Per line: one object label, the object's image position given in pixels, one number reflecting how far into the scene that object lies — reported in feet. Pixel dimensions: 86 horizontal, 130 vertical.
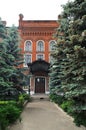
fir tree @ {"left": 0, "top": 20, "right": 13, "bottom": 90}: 48.57
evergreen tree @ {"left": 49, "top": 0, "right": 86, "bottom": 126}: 33.68
